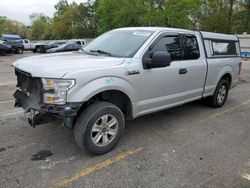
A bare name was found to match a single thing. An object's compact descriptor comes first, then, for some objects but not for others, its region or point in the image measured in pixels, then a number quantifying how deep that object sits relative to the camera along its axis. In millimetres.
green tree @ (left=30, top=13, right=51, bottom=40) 51441
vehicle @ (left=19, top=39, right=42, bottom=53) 25210
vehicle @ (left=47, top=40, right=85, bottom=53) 18829
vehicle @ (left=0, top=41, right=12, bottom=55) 18177
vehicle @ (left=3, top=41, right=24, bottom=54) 20421
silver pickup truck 2448
